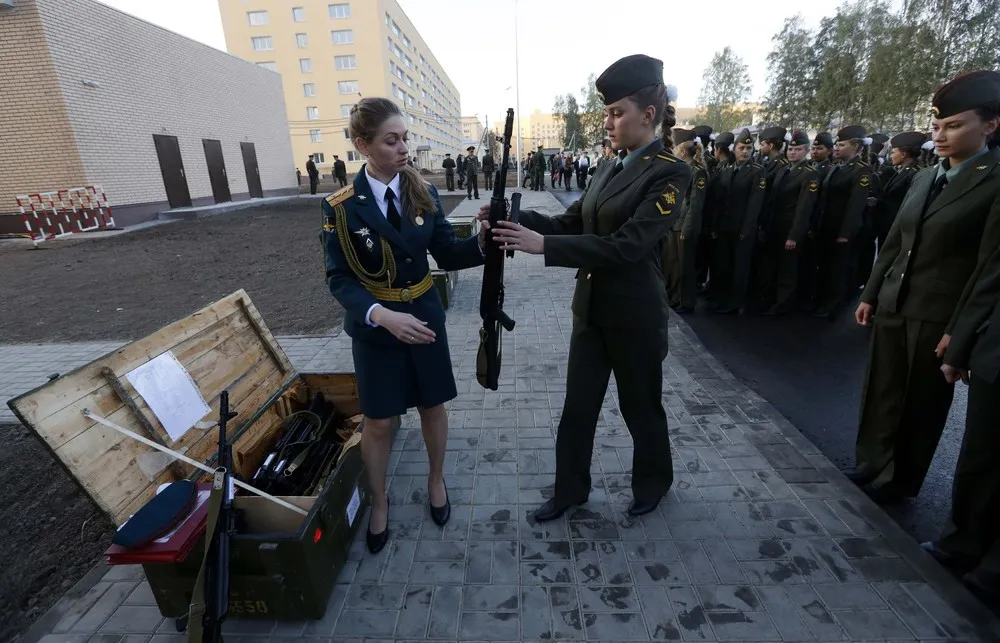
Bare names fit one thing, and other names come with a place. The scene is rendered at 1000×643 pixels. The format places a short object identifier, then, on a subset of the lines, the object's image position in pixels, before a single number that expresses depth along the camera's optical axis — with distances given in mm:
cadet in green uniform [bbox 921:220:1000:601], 2133
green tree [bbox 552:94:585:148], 56828
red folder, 1778
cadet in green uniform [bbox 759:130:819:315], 6129
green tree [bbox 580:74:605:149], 48562
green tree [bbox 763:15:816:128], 35969
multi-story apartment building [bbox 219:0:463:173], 51031
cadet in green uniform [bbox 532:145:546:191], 25172
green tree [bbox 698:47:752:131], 51656
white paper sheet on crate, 2584
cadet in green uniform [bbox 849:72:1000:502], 2328
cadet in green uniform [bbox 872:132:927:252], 6312
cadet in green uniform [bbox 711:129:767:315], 6398
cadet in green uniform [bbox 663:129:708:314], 6270
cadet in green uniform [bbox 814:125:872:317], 6141
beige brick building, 13508
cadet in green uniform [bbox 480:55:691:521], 2176
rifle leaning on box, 1689
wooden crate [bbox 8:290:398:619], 2025
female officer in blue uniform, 2273
